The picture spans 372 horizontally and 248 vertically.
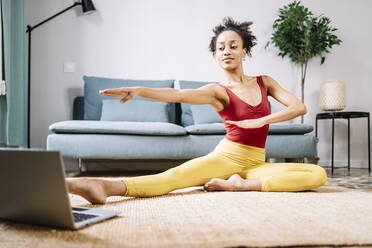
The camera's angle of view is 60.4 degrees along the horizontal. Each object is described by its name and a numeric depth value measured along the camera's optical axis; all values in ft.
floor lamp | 9.58
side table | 10.39
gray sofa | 7.58
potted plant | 11.06
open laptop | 2.53
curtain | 8.37
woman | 4.85
